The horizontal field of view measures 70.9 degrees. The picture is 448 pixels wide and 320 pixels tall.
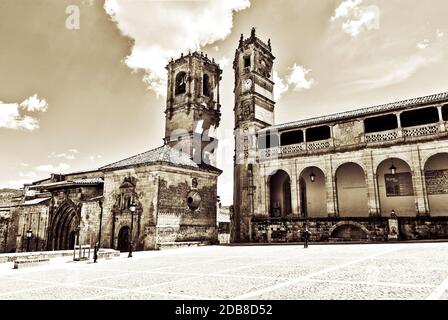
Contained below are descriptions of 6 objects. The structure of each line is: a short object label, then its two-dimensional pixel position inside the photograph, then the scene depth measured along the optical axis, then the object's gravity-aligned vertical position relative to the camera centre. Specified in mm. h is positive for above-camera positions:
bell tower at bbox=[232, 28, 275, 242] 26922 +10139
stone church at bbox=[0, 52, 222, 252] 21797 +2084
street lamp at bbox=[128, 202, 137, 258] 15384 +735
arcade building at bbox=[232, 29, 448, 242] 20812 +3859
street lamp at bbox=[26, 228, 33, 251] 26992 -1232
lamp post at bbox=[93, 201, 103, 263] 22778 +566
